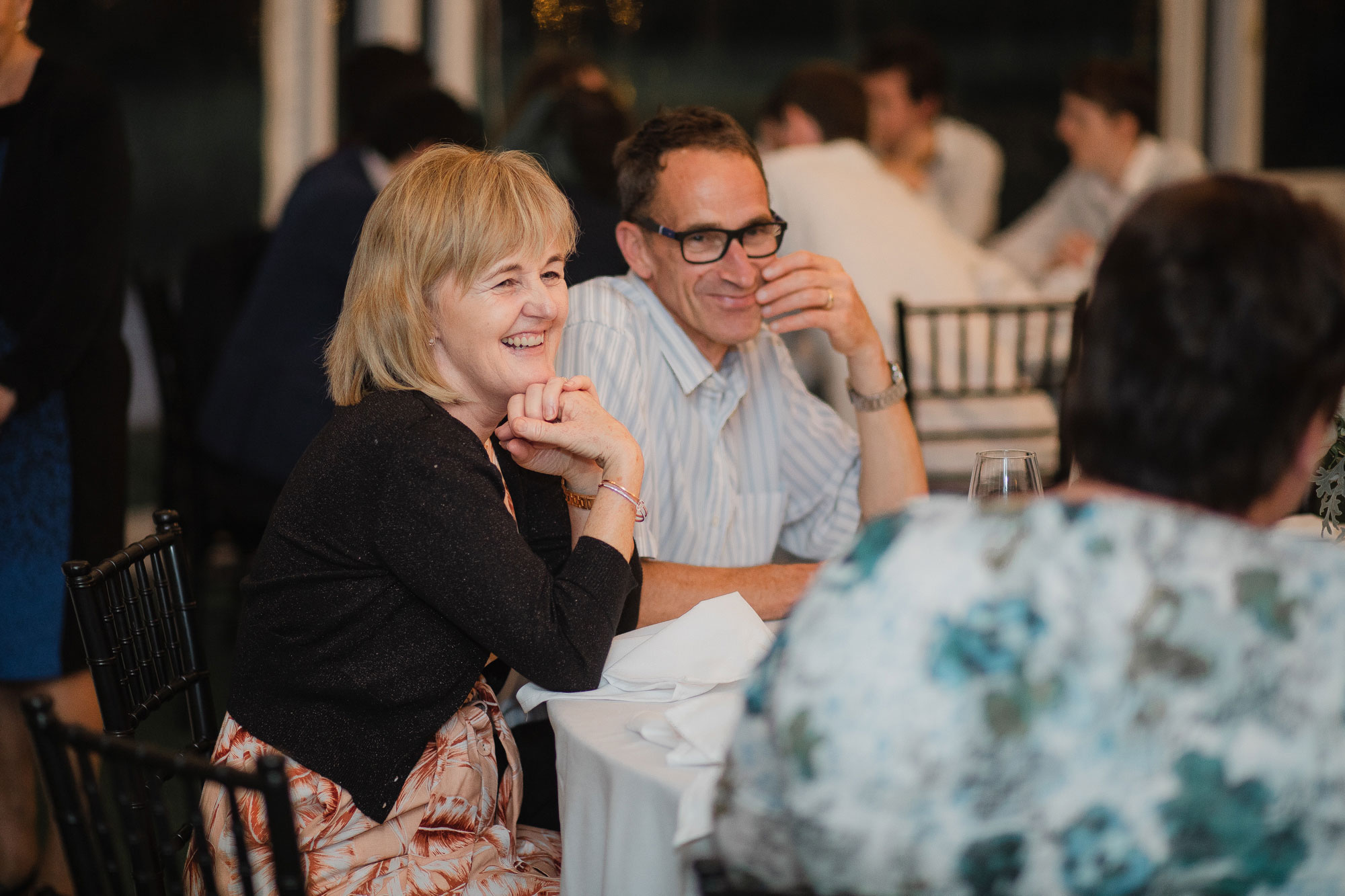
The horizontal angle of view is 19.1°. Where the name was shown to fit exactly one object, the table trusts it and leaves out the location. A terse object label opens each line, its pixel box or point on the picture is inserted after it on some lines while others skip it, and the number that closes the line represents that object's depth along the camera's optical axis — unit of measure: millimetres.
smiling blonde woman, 3556
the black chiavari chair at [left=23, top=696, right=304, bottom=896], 3318
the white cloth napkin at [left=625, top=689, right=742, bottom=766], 3457
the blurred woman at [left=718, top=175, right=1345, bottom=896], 3115
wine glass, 3681
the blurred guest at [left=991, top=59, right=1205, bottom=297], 6223
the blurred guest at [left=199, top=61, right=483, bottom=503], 4743
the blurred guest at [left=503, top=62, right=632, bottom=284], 4495
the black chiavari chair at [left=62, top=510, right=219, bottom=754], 3594
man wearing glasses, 3971
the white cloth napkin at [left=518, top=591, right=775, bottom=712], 3579
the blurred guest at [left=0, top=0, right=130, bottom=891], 4113
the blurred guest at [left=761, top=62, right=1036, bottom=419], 4915
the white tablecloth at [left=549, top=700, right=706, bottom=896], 3451
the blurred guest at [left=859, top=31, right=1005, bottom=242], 6756
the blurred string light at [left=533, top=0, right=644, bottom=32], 7811
